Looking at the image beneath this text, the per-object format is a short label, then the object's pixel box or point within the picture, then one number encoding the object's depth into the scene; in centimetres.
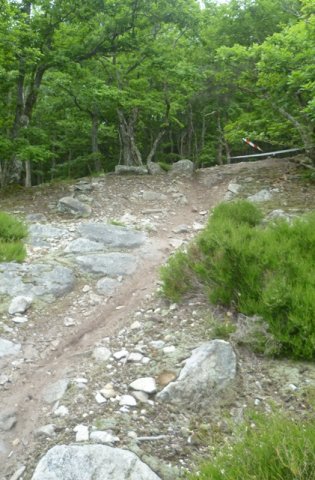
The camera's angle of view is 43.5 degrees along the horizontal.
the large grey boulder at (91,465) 264
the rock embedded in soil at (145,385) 359
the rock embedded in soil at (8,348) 446
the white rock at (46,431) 321
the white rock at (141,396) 350
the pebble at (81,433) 305
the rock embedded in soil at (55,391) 370
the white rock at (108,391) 359
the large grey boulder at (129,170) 1346
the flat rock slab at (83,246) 737
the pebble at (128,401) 346
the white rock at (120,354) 423
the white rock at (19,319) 511
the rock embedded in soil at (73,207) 992
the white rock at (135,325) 486
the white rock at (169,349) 417
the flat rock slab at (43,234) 774
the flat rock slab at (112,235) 789
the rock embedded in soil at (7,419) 340
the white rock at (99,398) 351
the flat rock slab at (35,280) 578
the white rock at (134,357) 412
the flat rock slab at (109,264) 667
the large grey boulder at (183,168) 1393
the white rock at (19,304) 529
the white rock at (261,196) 987
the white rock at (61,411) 341
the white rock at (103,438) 299
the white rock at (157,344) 432
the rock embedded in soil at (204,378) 341
